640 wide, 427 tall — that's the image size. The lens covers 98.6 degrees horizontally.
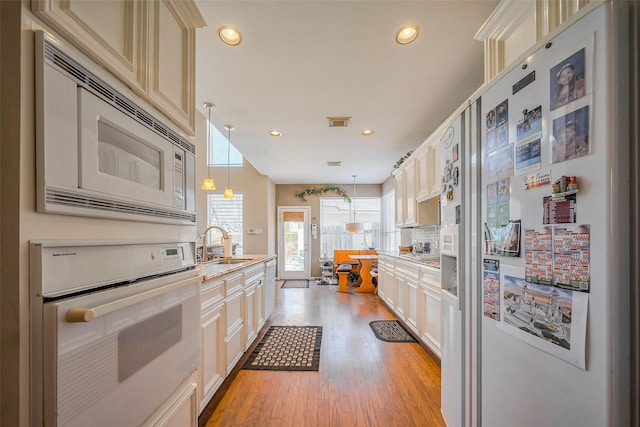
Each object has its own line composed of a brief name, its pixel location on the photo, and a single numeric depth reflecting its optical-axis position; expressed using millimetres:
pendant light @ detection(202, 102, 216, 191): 3975
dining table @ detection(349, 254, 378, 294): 5688
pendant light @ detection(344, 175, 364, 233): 6445
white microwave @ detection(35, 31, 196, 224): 606
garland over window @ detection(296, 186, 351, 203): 7377
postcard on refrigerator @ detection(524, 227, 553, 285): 878
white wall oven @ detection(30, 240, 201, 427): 598
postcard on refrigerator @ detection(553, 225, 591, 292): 767
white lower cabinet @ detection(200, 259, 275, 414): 1768
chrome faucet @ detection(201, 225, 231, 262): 3452
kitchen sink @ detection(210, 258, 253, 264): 3109
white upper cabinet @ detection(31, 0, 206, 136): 697
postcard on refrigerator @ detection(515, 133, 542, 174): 920
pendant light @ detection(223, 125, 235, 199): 3473
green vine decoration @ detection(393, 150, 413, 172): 4297
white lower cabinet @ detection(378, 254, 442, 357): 2518
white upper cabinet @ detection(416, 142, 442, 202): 3010
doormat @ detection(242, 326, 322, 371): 2468
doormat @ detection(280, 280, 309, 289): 6273
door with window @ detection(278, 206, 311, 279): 7355
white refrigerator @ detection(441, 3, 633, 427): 715
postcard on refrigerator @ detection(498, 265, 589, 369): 784
